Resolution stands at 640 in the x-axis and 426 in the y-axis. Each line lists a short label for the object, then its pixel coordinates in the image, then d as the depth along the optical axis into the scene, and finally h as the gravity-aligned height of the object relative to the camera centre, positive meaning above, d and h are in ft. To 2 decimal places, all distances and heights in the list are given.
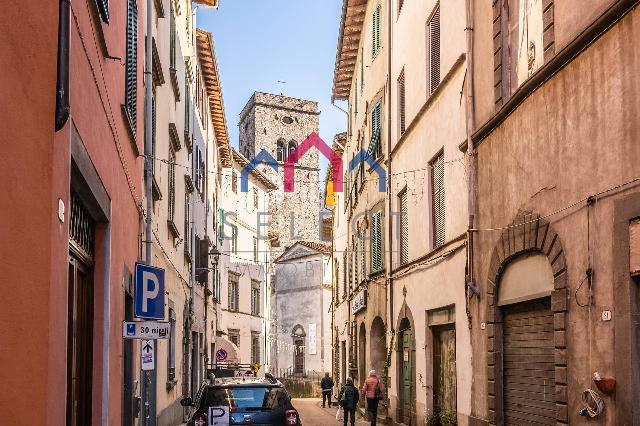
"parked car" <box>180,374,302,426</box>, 40.19 -5.05
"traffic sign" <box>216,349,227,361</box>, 108.68 -7.16
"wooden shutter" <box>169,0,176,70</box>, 61.82 +18.99
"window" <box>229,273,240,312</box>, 140.67 +1.03
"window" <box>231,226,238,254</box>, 144.36 +9.95
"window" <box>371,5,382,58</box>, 80.48 +25.35
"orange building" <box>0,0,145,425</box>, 14.85 +2.14
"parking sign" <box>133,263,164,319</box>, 31.68 +0.25
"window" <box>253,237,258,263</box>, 156.33 +9.00
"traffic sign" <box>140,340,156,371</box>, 33.60 -2.22
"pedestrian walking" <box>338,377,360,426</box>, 70.95 -8.38
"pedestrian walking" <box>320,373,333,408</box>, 110.52 -11.53
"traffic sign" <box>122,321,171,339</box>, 31.48 -1.14
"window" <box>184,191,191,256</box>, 75.51 +6.77
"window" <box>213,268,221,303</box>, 116.26 +1.82
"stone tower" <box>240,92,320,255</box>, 238.68 +42.99
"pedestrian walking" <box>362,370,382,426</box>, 66.74 -7.58
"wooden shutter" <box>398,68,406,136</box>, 67.98 +15.42
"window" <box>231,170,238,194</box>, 147.95 +20.30
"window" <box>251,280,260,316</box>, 153.89 +0.21
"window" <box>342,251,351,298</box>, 115.03 +3.25
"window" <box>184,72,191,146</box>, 73.64 +16.22
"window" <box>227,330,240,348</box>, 140.72 -6.32
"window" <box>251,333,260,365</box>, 153.38 -9.03
